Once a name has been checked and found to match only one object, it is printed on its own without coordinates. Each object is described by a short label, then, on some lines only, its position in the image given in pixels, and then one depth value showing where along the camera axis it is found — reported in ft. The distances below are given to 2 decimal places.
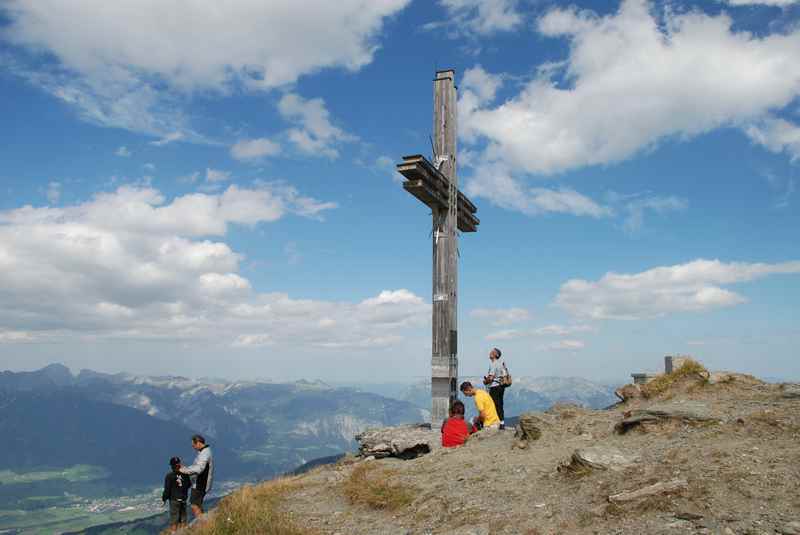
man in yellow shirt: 49.76
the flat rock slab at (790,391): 40.29
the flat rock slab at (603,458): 30.83
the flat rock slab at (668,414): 36.96
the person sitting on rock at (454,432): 45.07
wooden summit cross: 51.88
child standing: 47.62
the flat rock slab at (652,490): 26.08
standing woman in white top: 53.67
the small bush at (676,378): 47.39
